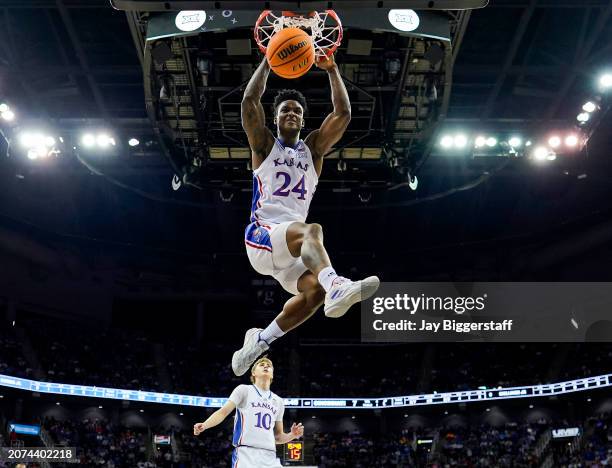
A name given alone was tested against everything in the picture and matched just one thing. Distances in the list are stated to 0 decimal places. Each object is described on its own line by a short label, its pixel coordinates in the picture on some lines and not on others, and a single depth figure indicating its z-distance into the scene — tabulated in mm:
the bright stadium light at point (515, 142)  17531
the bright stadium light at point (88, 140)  17562
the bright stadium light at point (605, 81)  16047
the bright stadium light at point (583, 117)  17000
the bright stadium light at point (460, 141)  17453
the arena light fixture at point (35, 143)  17938
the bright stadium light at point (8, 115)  17077
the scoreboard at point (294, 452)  13516
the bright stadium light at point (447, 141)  17531
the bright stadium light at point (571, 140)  17625
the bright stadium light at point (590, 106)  16703
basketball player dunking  5172
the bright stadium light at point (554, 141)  17656
